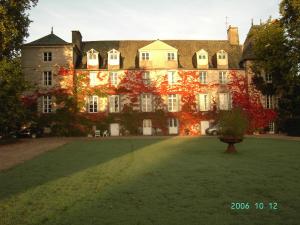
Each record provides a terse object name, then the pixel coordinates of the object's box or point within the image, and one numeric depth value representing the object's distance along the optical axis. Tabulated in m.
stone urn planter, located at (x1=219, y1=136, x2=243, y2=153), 18.69
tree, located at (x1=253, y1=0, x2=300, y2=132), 33.59
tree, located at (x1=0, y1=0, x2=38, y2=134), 26.88
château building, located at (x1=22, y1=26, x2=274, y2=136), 39.62
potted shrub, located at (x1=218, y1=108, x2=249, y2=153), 18.70
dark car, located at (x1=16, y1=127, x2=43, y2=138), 36.90
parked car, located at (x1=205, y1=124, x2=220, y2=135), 38.46
